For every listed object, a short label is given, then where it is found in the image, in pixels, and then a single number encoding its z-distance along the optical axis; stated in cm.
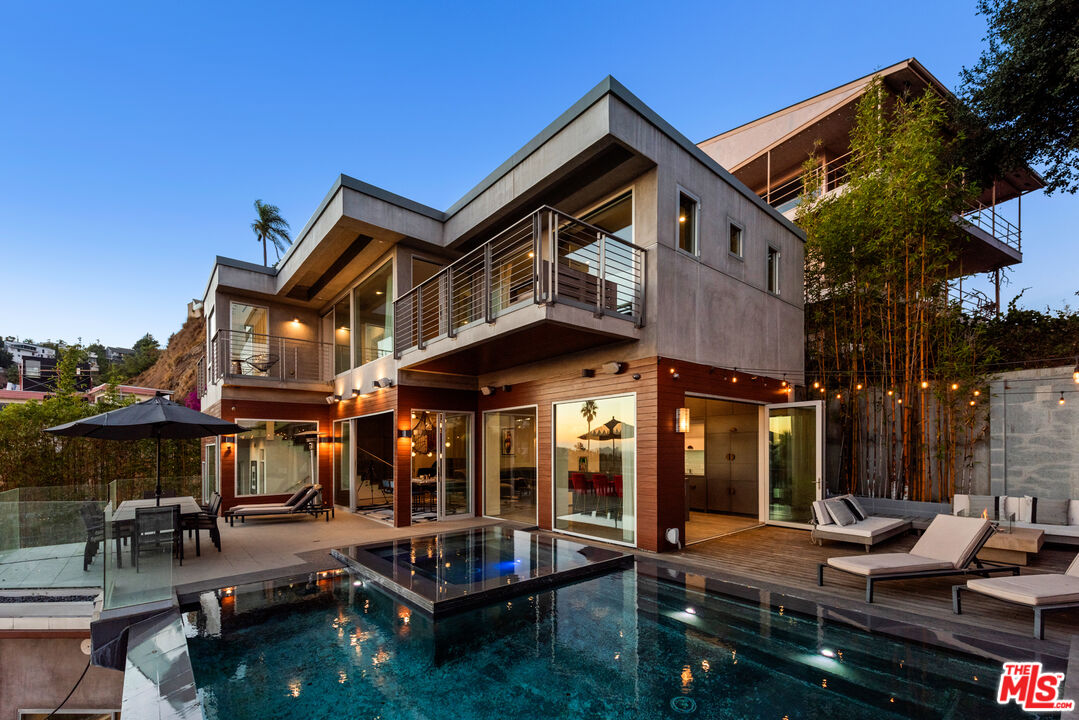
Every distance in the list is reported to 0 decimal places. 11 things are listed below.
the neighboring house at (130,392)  1864
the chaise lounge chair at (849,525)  673
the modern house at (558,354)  679
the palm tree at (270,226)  2252
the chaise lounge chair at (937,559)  468
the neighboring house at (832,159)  1302
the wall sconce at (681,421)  690
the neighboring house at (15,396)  2366
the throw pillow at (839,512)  706
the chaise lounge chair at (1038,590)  371
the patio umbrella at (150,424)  631
